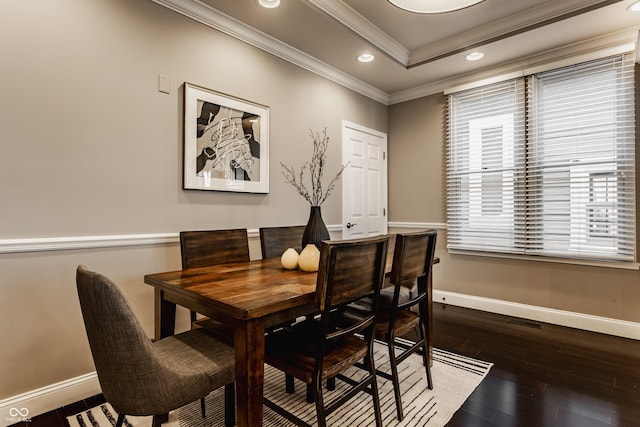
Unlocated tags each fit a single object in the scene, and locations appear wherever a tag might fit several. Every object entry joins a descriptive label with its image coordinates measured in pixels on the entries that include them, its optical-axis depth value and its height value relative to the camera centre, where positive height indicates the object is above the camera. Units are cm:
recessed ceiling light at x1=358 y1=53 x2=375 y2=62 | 337 +156
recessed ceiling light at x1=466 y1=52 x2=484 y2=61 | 335 +157
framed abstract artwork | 249 +55
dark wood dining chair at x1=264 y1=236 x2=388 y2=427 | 136 -60
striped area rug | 176 -111
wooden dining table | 125 -38
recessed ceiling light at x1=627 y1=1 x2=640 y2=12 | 253 +157
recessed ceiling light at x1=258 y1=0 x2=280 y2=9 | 248 +155
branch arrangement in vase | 329 +37
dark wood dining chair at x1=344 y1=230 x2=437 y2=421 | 179 -56
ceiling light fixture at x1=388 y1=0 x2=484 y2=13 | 215 +134
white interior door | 396 +36
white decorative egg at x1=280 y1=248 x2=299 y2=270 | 197 -29
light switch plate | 234 +89
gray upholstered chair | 111 -55
